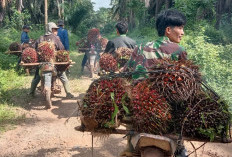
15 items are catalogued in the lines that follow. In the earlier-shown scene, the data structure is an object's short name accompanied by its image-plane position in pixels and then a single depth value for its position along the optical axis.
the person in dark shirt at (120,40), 6.48
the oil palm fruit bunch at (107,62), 5.92
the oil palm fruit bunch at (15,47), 11.11
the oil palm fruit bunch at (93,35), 10.22
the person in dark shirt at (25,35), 11.03
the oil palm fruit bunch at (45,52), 6.65
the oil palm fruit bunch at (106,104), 2.19
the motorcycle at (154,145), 2.05
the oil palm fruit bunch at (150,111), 2.08
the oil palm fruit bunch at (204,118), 2.04
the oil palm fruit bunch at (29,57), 6.78
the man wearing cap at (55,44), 7.24
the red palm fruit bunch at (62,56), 7.00
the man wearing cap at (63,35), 9.81
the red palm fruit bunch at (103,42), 10.20
